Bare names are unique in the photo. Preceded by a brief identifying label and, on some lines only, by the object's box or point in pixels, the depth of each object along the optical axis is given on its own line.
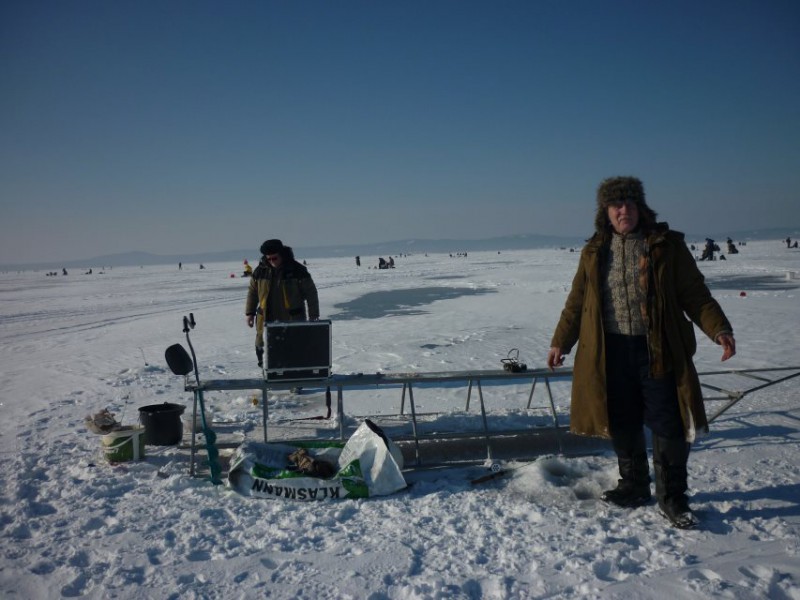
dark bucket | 5.07
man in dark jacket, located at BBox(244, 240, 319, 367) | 6.46
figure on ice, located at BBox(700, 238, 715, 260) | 35.13
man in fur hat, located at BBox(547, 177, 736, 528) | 3.18
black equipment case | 4.75
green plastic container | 4.58
